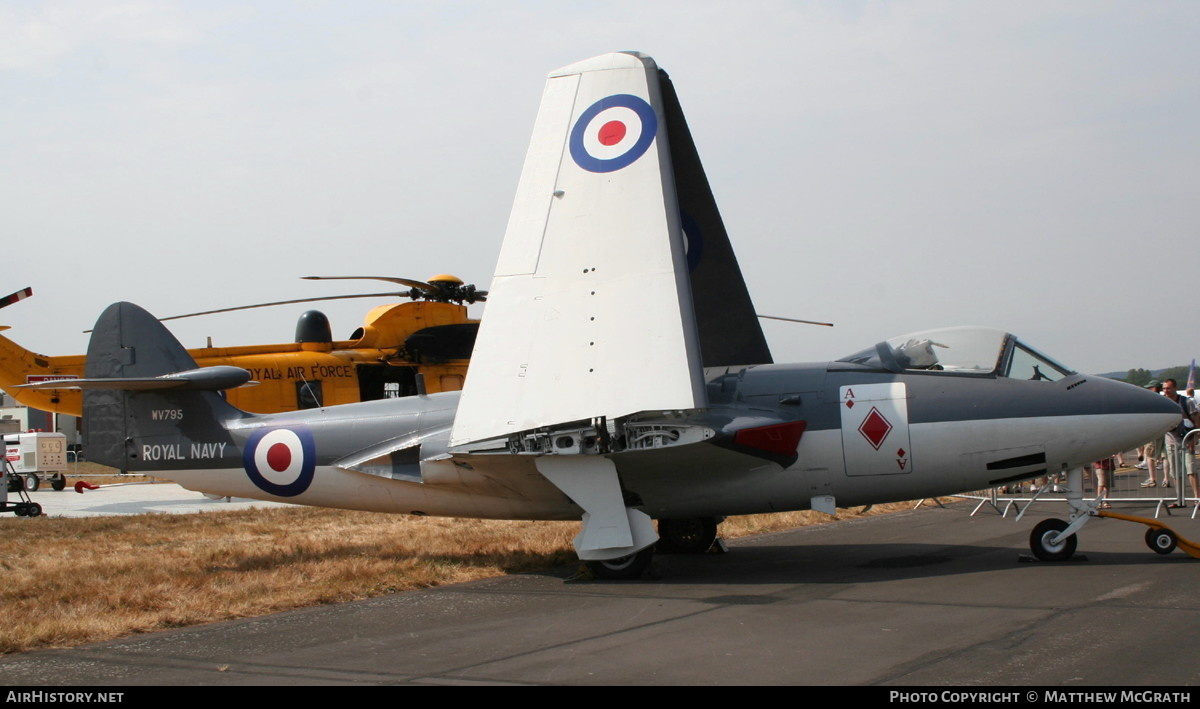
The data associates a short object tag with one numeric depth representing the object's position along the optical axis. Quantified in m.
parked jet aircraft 8.76
